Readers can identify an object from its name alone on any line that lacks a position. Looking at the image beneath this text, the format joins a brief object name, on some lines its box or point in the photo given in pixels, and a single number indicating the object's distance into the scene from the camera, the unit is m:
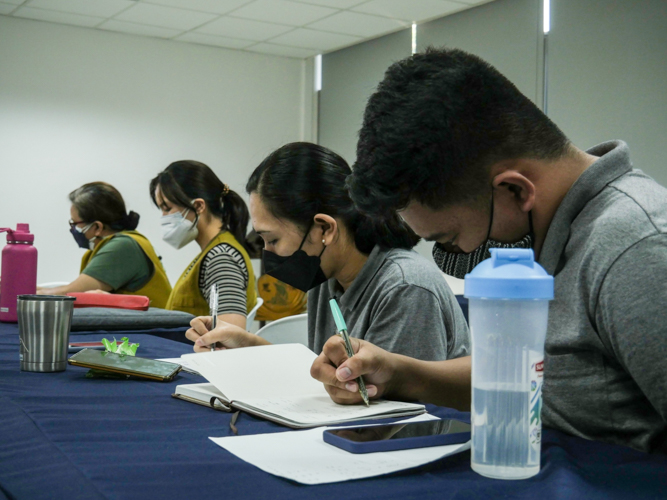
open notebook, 0.92
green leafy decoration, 1.41
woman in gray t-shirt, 1.47
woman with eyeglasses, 3.15
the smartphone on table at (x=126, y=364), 1.22
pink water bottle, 2.04
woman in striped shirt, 2.67
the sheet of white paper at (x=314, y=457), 0.67
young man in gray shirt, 0.80
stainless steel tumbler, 1.29
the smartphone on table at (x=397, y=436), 0.74
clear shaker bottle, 0.61
